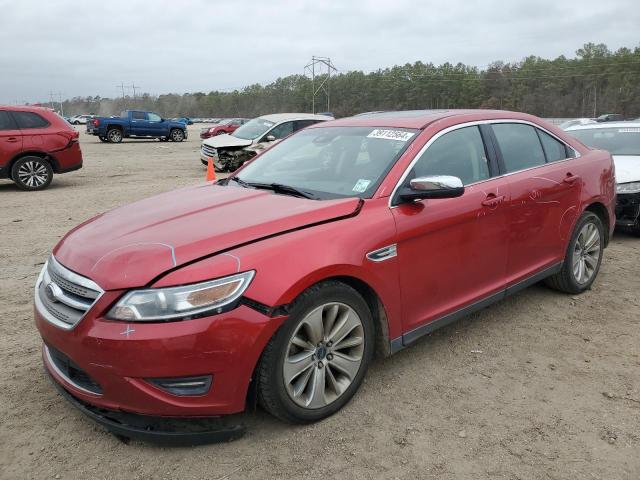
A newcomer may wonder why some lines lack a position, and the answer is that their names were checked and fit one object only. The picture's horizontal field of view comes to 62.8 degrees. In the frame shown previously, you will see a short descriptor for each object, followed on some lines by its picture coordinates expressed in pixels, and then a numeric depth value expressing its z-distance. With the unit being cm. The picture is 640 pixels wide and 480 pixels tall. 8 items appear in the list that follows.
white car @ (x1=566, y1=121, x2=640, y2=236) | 654
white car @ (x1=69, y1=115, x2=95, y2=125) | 7869
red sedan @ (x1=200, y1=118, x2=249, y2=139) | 2926
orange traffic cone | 1062
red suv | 1063
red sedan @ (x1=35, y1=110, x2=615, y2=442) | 240
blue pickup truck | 2831
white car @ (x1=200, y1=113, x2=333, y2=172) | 1385
